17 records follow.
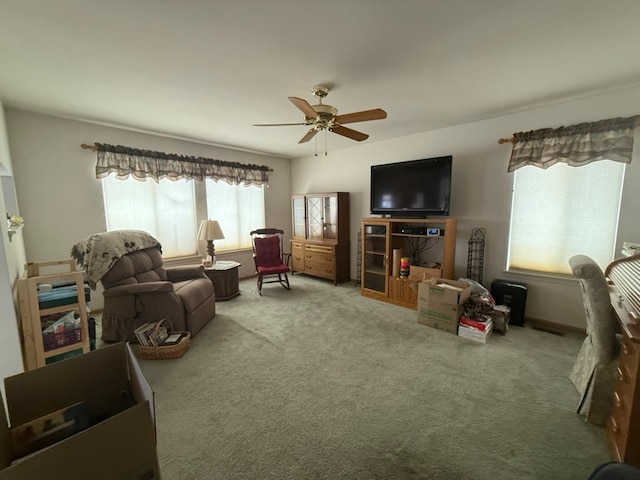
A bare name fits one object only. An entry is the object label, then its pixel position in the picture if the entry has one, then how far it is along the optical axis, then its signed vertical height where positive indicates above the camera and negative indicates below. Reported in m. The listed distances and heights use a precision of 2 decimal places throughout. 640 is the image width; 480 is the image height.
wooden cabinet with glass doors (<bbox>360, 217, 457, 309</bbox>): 3.41 -0.56
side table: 3.86 -0.98
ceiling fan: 2.15 +0.82
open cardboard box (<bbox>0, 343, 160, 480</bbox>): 0.53 -0.54
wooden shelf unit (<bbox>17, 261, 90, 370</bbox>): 1.97 -0.79
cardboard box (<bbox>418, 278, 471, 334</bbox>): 2.85 -1.02
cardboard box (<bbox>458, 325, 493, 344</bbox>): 2.66 -1.27
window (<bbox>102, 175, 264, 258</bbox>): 3.66 +0.06
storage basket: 2.40 -1.27
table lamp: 3.96 -0.28
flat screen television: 3.39 +0.32
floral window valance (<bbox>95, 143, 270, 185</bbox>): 3.42 +0.71
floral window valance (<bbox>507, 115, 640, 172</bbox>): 2.46 +0.67
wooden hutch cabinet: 4.67 -0.45
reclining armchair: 2.62 -0.89
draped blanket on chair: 2.59 -0.40
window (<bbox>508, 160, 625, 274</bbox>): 2.65 -0.05
